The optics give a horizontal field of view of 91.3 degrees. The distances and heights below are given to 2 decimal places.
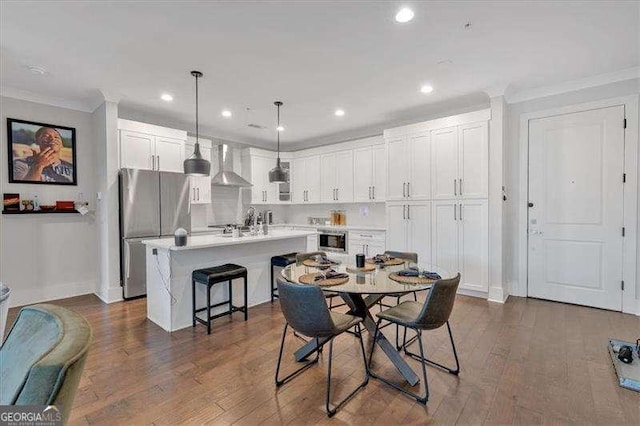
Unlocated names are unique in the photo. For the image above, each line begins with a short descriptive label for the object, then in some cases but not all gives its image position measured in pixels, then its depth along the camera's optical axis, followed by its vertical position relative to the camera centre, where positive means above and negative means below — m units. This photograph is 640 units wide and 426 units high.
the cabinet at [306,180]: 6.46 +0.59
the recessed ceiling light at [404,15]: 2.36 +1.48
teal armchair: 0.78 -0.42
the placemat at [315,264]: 2.80 -0.52
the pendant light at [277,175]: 4.17 +0.44
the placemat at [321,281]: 2.21 -0.53
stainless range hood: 5.58 +0.65
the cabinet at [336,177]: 5.95 +0.60
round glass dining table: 2.08 -0.54
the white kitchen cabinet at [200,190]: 5.34 +0.33
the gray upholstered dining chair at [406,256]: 3.27 -0.53
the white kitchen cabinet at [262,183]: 6.48 +0.53
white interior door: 3.62 -0.02
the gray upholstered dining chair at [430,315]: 2.05 -0.75
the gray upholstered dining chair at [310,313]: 1.95 -0.68
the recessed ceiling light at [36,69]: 3.27 +1.50
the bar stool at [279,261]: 3.99 -0.69
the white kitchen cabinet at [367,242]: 5.22 -0.60
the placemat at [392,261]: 2.86 -0.52
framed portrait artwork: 3.95 +0.75
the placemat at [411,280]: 2.22 -0.53
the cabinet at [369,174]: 5.48 +0.61
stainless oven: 5.74 -0.62
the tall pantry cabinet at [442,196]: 4.17 +0.16
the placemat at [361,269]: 2.64 -0.53
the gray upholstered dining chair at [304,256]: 3.30 -0.52
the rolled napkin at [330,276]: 2.36 -0.52
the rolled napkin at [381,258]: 2.96 -0.49
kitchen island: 3.26 -0.69
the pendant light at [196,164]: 3.35 +0.48
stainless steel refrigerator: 4.23 -0.09
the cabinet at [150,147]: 4.40 +0.93
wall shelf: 3.89 -0.02
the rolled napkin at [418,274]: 2.37 -0.52
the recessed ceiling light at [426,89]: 3.86 +1.49
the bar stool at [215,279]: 3.19 -0.74
